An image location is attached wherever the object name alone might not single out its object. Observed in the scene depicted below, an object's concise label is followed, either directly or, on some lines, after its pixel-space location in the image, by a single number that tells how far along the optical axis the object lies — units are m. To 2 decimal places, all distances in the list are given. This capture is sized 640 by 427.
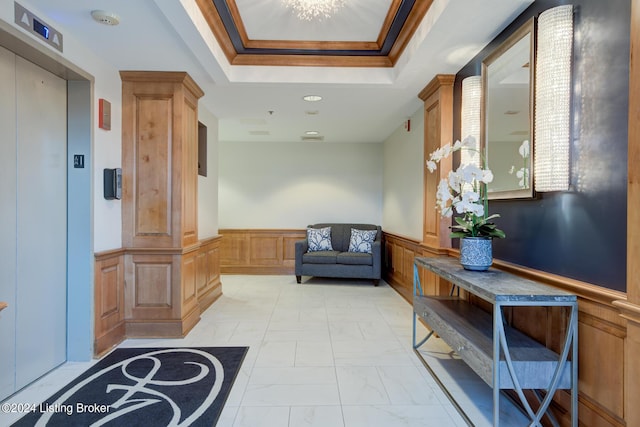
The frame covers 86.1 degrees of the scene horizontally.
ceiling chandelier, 2.46
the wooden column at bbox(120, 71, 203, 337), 3.15
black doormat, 1.93
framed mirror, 1.99
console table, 1.57
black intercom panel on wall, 2.84
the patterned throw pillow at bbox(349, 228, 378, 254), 5.58
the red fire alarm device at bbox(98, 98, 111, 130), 2.78
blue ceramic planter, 2.11
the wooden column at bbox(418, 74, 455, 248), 3.17
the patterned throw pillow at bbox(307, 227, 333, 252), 5.72
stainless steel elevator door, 2.14
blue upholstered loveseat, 5.28
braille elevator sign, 2.66
